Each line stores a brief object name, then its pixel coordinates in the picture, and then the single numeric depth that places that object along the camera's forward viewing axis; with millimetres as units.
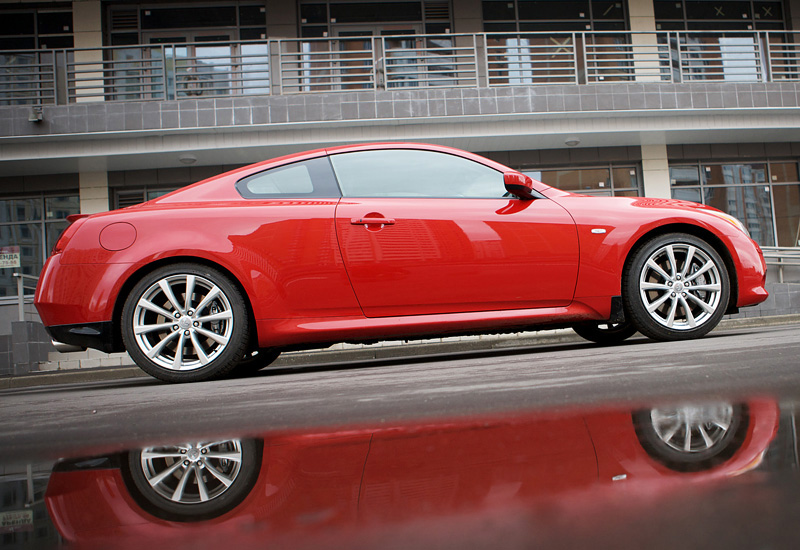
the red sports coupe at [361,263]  3260
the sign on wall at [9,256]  13766
